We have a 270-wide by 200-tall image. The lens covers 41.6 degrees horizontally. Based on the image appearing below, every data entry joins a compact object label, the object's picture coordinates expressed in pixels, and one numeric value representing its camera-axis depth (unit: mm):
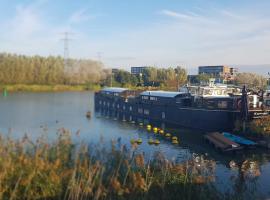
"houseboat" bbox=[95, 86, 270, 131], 42156
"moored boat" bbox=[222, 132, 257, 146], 33312
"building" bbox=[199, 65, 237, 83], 168350
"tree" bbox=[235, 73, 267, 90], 106625
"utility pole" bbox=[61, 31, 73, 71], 139400
